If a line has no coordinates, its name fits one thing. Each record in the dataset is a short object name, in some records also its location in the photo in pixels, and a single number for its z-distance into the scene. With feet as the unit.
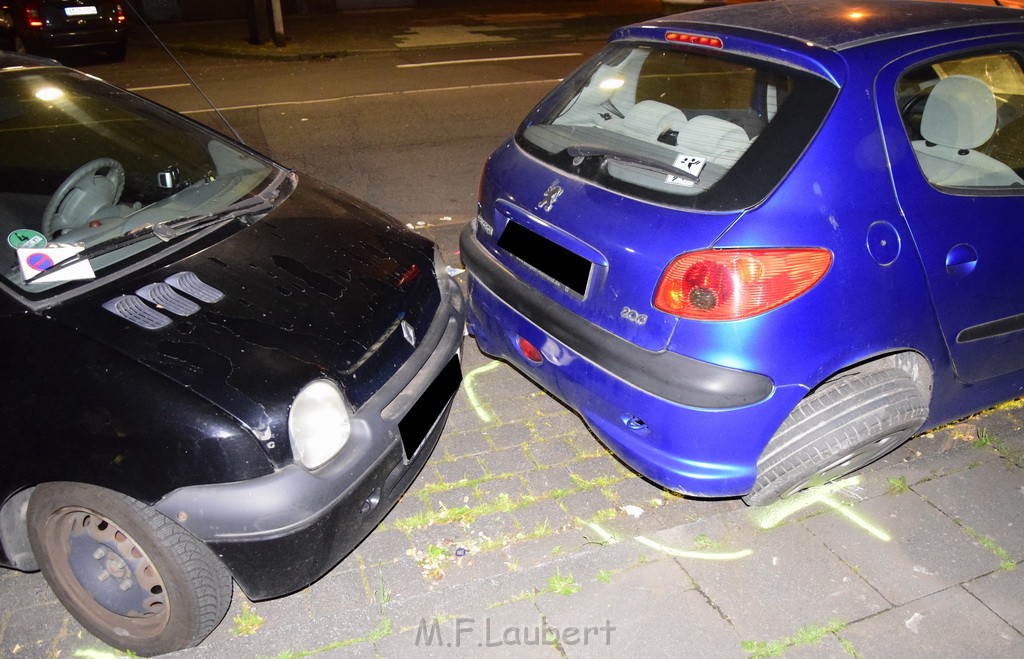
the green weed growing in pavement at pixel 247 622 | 8.16
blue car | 7.93
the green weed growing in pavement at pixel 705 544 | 9.32
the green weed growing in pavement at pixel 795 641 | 7.95
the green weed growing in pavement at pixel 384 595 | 8.49
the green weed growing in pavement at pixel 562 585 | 8.61
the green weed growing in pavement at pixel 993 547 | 9.09
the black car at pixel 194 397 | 7.01
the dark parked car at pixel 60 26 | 37.65
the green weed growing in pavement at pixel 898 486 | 10.25
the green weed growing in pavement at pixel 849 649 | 7.91
